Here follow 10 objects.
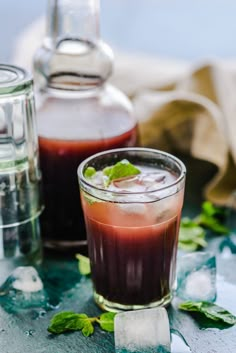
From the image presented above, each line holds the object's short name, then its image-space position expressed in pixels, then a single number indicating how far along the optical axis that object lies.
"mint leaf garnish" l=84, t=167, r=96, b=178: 0.69
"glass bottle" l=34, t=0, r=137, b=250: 0.74
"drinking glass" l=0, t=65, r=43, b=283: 0.69
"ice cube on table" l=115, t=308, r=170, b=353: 0.64
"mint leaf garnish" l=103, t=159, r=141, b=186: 0.67
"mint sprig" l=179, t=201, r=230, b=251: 0.78
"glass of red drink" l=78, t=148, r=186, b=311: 0.66
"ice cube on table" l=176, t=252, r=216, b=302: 0.71
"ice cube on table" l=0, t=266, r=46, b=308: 0.70
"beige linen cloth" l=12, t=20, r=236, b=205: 0.86
